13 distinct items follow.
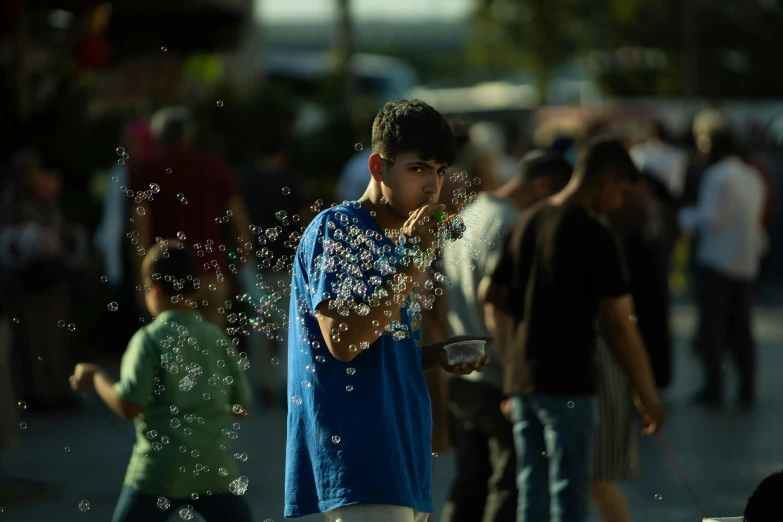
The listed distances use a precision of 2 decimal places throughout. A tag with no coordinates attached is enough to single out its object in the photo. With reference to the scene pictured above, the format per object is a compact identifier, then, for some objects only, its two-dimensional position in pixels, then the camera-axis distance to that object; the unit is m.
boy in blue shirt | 6.16
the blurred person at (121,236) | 17.66
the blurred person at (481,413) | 10.48
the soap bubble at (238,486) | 8.51
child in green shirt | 8.37
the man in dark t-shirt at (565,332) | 9.59
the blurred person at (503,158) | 18.00
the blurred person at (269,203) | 18.38
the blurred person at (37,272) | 17.37
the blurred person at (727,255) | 19.36
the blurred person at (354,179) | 19.62
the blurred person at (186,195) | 15.73
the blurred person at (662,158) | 25.47
